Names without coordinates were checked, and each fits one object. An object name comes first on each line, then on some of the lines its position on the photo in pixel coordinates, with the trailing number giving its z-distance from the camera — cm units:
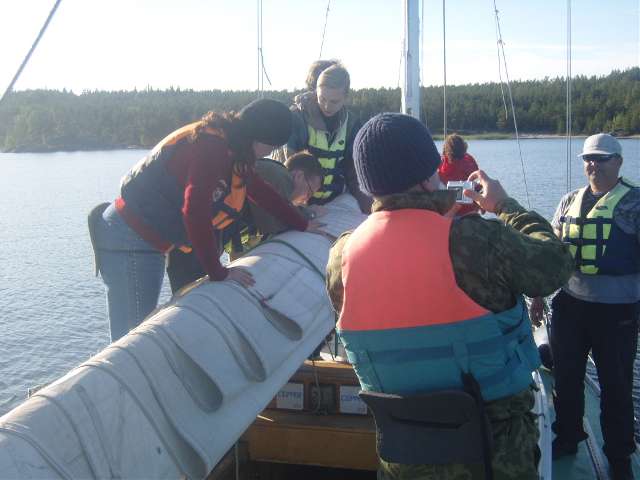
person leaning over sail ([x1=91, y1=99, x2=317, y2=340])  276
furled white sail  180
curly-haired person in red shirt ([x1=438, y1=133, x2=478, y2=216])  586
